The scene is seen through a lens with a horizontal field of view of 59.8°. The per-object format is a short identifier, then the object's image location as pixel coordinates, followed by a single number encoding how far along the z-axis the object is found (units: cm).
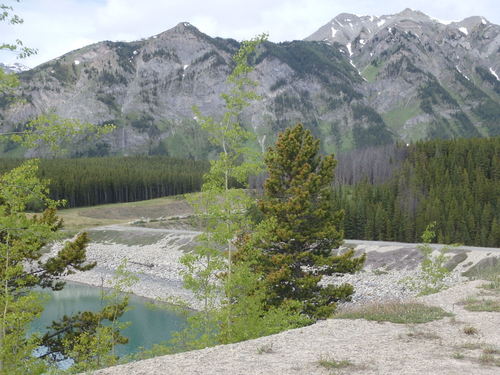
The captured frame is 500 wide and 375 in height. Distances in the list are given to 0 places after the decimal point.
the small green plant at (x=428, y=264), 2635
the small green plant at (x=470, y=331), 1404
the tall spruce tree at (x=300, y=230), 2823
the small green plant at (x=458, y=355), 1178
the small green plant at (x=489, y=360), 1126
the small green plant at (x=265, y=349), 1266
